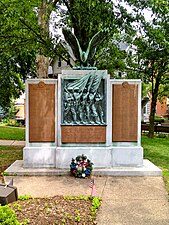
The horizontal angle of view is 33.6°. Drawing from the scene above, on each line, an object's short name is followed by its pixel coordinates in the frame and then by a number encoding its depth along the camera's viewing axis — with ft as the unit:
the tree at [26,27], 31.28
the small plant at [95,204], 15.28
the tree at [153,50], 30.29
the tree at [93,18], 29.96
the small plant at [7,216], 11.14
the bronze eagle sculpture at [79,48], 26.48
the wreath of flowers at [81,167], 22.77
